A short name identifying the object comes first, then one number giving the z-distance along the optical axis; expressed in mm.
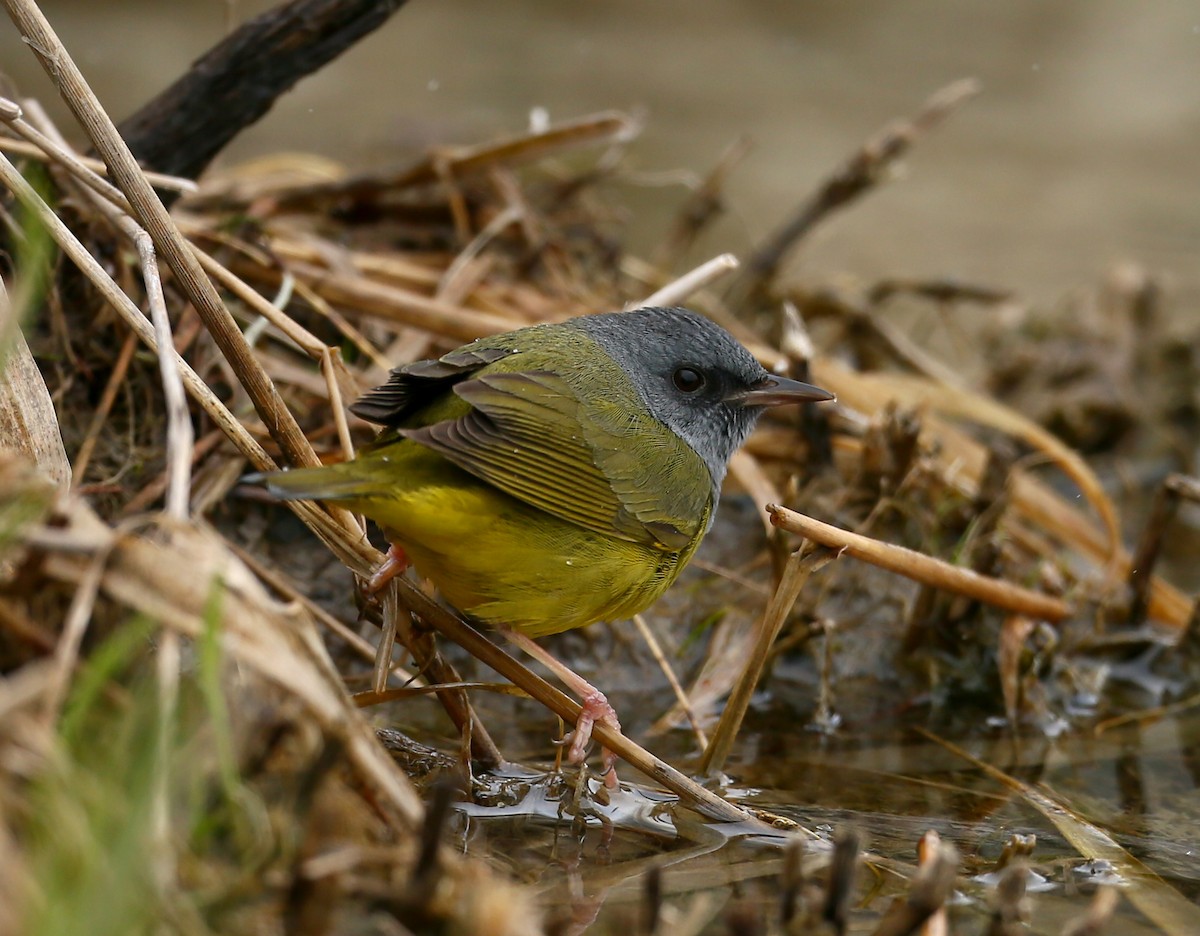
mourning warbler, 6168
